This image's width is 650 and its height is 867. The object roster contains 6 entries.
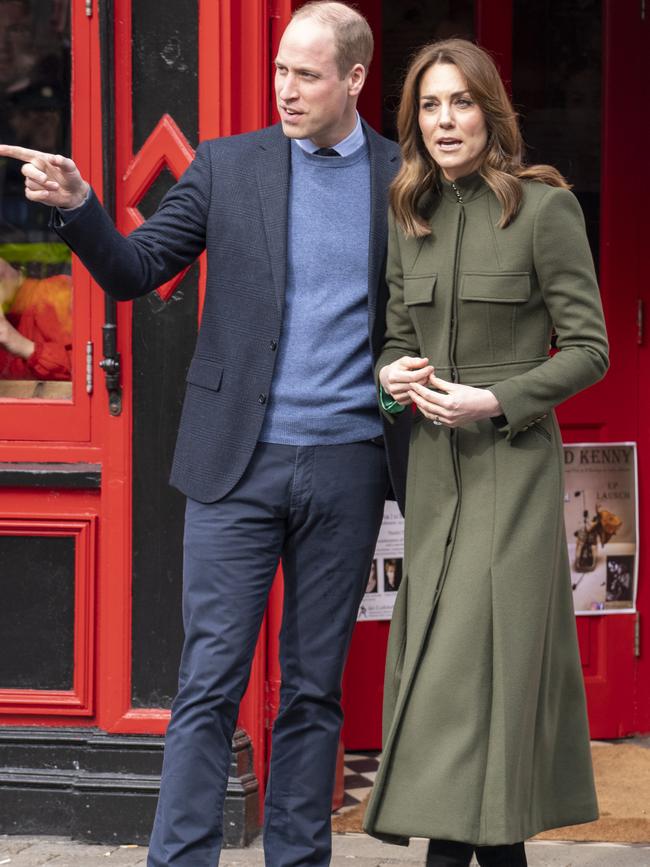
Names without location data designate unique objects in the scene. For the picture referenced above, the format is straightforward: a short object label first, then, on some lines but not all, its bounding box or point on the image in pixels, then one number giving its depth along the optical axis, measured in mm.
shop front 8687
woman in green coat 6480
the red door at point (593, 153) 10469
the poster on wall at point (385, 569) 10547
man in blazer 6914
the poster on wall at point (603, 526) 10953
